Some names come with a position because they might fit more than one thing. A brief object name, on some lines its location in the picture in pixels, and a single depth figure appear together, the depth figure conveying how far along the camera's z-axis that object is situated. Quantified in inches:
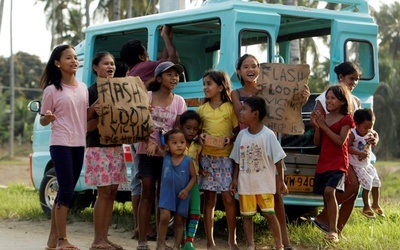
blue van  323.9
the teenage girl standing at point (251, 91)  289.1
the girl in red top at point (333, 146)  299.0
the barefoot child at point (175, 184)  280.8
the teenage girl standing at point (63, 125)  278.1
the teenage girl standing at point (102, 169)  289.1
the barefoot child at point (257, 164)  280.2
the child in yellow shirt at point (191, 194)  285.7
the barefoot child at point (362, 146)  314.2
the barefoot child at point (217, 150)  288.4
